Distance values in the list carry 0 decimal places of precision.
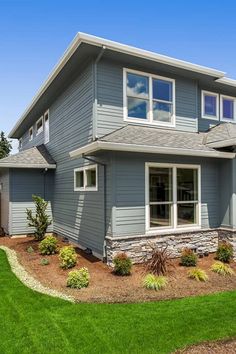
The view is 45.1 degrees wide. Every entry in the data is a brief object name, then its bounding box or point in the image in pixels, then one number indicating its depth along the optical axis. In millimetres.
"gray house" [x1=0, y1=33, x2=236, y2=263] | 8211
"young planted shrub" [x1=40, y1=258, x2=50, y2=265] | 8438
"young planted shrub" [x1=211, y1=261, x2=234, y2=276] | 7566
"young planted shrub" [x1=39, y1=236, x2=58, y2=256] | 9703
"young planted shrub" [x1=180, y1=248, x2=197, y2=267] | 8169
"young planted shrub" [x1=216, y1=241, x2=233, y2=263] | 8719
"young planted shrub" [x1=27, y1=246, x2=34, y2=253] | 10100
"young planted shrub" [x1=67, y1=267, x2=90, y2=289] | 6391
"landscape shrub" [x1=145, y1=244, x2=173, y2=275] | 7363
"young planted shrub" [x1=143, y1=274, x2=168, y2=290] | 6352
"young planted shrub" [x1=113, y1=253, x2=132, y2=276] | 7297
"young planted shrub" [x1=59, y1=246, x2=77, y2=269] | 7941
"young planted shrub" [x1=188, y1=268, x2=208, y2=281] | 7020
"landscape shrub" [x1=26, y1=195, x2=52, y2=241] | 11852
